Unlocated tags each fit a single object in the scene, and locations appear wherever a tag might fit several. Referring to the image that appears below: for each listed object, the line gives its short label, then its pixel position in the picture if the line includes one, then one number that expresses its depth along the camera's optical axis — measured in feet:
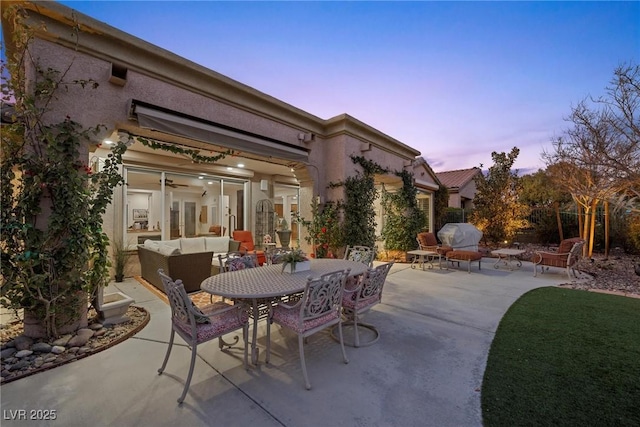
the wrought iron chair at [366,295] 11.07
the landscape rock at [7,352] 9.71
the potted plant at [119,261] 20.63
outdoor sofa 16.98
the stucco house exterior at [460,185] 58.44
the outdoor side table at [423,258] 26.37
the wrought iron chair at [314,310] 8.78
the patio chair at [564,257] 22.00
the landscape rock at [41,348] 10.21
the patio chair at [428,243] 28.84
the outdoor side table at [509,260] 25.96
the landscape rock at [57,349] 10.21
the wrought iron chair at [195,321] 7.97
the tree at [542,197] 36.24
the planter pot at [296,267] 11.68
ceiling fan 26.52
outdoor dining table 8.87
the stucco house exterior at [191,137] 11.75
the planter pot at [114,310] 12.34
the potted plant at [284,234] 35.24
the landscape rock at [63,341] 10.62
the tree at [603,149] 20.21
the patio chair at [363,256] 16.08
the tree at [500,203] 36.70
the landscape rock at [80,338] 10.72
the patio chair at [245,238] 28.45
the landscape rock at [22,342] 10.24
